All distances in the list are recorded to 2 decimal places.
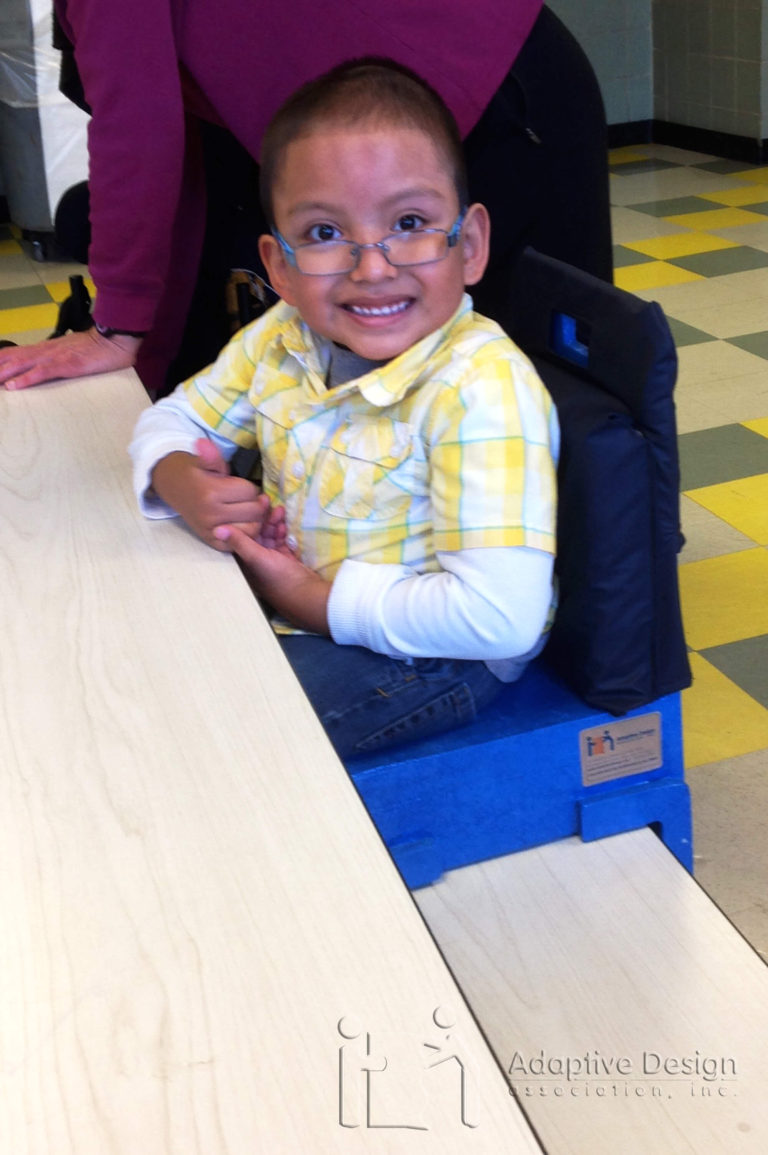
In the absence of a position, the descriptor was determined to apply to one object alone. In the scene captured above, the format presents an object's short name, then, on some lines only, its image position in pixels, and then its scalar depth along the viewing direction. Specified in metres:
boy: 1.04
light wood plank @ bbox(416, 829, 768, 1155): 1.01
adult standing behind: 1.28
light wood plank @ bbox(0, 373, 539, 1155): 0.48
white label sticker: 1.18
